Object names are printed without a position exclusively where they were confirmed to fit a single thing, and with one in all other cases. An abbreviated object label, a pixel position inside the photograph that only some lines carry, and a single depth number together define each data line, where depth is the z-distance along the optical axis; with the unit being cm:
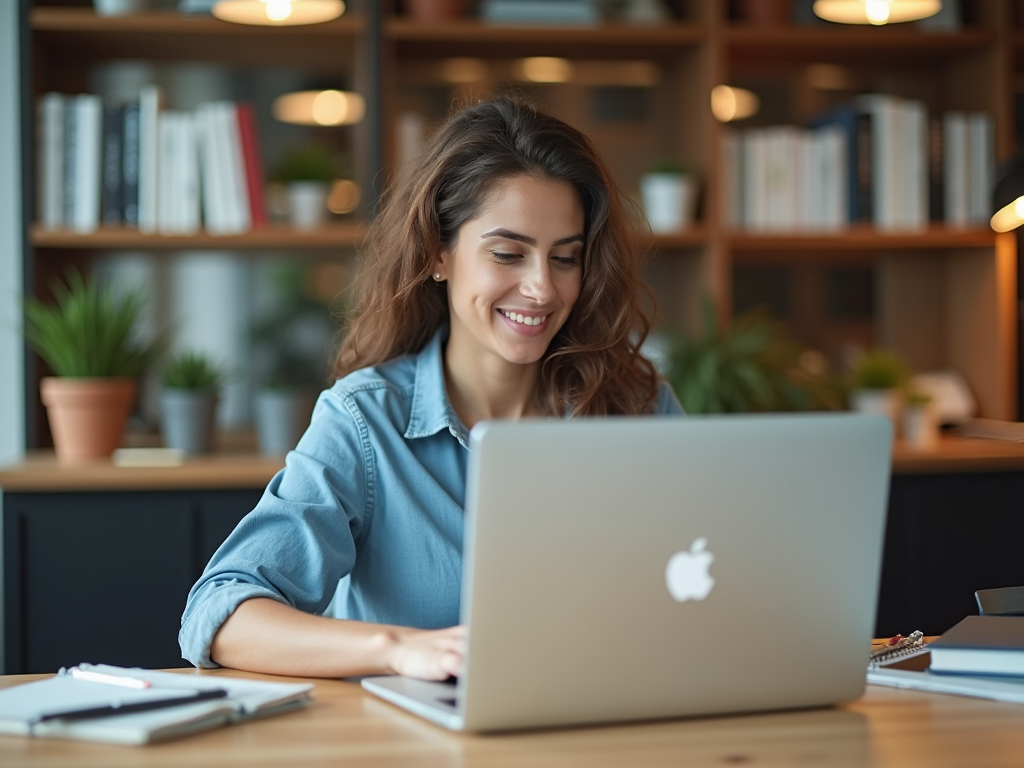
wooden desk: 105
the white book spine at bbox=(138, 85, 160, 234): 306
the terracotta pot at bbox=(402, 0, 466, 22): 314
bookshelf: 312
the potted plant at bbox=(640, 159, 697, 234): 320
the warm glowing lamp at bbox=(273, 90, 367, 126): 341
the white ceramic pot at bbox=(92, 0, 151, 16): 303
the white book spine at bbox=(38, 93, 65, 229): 304
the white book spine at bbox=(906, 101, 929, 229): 335
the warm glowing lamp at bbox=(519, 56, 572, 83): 350
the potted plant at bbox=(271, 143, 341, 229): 318
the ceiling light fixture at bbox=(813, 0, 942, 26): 268
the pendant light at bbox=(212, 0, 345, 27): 256
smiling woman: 156
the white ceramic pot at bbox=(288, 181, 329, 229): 318
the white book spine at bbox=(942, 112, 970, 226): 338
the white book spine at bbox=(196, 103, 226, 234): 309
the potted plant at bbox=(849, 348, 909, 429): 321
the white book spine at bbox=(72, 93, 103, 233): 304
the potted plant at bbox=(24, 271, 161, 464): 290
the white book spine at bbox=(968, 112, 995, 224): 338
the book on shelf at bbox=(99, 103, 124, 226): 306
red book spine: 311
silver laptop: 102
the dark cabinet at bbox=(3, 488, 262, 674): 274
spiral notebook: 127
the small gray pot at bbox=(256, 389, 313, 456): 304
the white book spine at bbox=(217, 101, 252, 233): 309
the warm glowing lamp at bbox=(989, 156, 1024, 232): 159
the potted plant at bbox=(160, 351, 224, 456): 299
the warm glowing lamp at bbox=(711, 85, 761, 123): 355
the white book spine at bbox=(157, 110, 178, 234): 307
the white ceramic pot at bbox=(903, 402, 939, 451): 320
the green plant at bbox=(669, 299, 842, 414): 302
